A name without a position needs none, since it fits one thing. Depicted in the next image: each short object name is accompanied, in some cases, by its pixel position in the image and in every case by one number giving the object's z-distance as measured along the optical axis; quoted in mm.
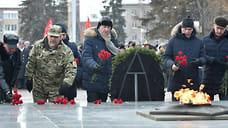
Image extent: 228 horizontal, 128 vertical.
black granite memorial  11742
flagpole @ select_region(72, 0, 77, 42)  31625
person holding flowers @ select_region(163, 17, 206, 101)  11031
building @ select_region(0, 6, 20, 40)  149375
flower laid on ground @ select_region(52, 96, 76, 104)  10359
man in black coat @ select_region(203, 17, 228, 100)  11281
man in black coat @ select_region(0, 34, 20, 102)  11508
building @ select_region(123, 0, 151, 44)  143750
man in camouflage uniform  10406
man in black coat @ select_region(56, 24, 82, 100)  11695
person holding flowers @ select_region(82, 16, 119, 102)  11438
